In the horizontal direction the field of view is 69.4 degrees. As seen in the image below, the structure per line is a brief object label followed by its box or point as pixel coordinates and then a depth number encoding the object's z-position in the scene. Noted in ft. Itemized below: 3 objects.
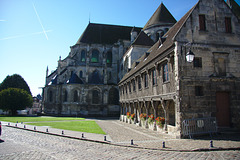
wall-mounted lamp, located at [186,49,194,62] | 32.50
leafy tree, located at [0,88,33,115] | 126.62
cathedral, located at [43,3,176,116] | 125.39
